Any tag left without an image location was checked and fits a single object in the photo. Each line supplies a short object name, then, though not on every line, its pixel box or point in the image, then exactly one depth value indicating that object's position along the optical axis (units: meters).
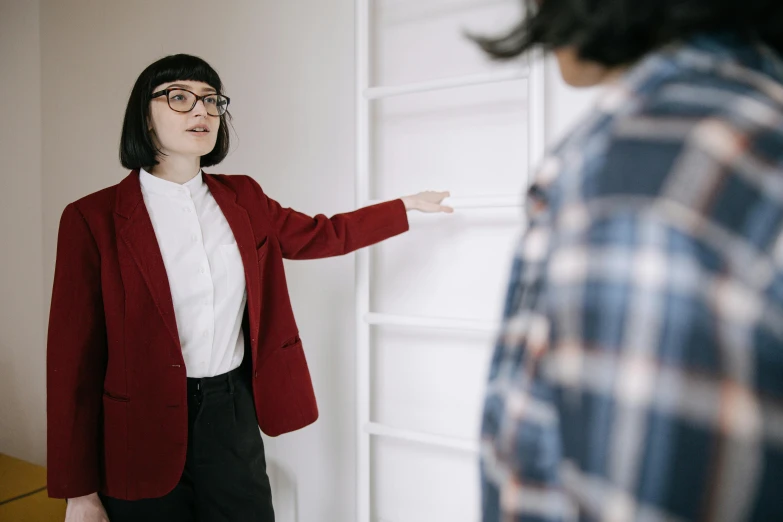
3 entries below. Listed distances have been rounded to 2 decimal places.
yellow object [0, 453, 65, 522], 2.02
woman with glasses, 1.29
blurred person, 0.38
